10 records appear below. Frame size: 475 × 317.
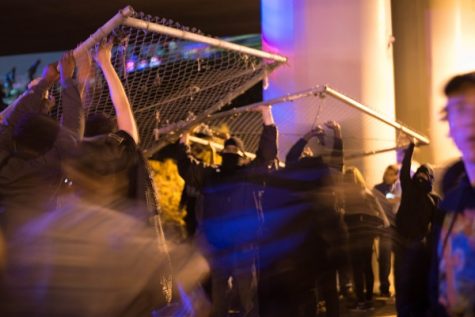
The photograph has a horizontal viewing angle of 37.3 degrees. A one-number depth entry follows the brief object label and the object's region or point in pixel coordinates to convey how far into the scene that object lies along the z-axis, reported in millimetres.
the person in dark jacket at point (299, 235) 5543
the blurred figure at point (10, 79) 20203
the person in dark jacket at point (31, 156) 3287
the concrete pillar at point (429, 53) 11094
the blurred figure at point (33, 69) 18019
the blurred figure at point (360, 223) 7270
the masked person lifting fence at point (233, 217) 6559
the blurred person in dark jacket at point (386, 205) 8289
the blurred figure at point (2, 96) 19230
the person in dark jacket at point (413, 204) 6887
